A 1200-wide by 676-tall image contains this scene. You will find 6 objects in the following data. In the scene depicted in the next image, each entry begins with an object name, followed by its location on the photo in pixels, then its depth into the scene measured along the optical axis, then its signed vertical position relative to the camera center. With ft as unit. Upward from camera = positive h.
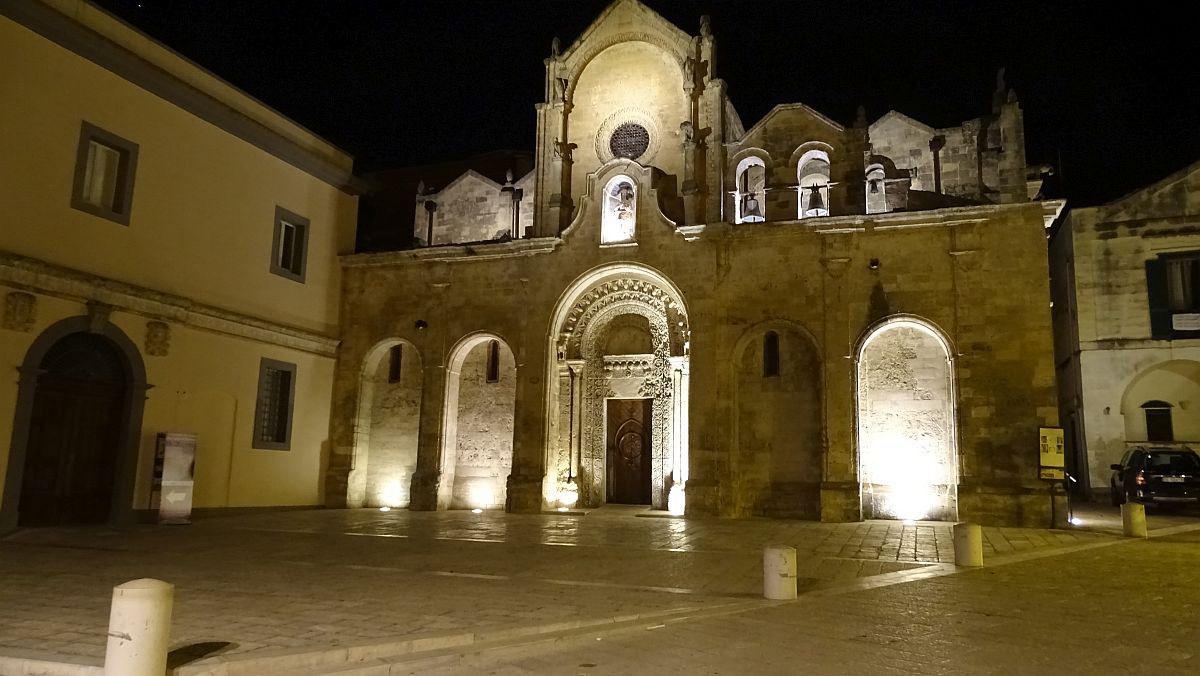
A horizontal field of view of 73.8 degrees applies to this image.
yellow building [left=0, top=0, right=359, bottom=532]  46.37 +11.54
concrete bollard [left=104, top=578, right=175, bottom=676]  16.69 -3.83
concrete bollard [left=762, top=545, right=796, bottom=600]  27.40 -3.79
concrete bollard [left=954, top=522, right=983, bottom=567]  35.24 -3.39
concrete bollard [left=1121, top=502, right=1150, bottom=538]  46.91 -2.81
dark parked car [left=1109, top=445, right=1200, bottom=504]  64.28 -0.41
